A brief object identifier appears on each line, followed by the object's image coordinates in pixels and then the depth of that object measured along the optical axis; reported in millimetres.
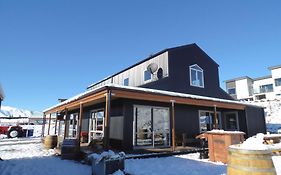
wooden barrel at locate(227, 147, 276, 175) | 2609
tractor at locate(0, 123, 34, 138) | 22531
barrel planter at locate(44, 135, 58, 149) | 11938
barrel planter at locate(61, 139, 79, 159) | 8320
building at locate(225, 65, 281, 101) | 35000
